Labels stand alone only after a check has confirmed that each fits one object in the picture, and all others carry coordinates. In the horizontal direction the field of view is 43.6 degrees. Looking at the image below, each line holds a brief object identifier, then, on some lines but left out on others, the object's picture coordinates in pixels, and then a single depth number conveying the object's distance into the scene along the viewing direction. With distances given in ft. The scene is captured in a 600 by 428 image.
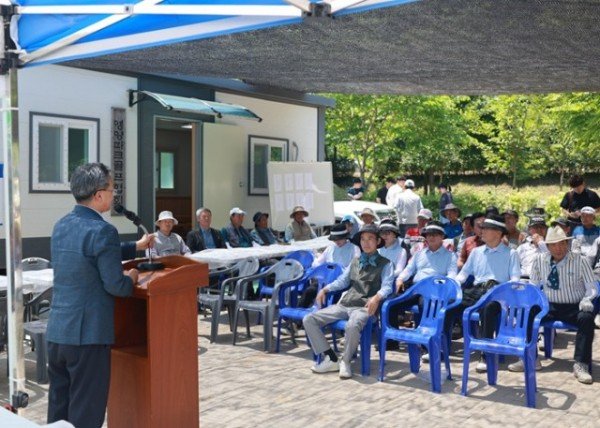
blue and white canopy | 13.69
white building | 33.14
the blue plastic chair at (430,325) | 19.26
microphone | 12.20
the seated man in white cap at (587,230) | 29.49
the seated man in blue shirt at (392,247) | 25.66
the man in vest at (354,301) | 20.85
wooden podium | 11.95
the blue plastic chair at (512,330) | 18.24
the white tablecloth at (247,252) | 27.91
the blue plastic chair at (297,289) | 23.32
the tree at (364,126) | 79.25
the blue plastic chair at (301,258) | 27.94
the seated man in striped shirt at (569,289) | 20.22
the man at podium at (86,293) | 11.68
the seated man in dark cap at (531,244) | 26.04
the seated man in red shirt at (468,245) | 27.30
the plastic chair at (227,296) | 25.43
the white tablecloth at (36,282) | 21.33
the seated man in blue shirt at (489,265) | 22.77
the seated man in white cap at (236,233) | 33.78
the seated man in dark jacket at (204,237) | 32.14
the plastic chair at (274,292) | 24.03
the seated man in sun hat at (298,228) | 37.45
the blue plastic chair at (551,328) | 20.59
